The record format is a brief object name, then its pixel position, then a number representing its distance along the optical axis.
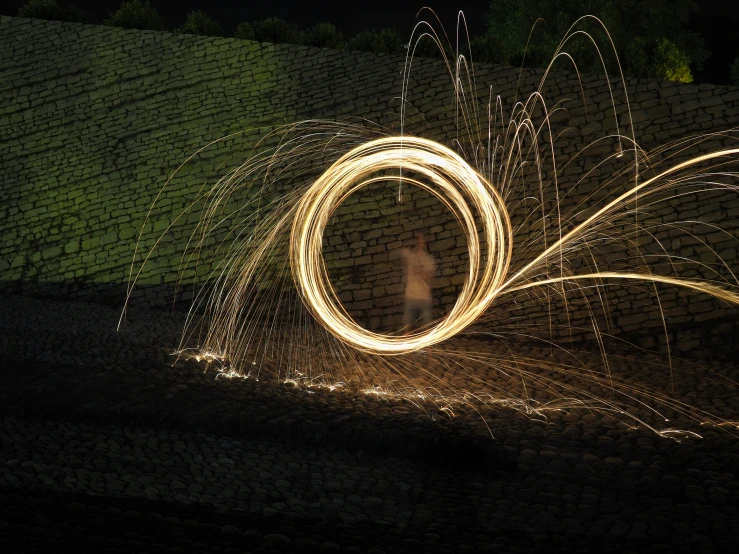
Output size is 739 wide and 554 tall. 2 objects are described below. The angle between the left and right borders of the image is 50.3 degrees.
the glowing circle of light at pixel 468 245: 9.59
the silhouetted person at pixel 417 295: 10.38
